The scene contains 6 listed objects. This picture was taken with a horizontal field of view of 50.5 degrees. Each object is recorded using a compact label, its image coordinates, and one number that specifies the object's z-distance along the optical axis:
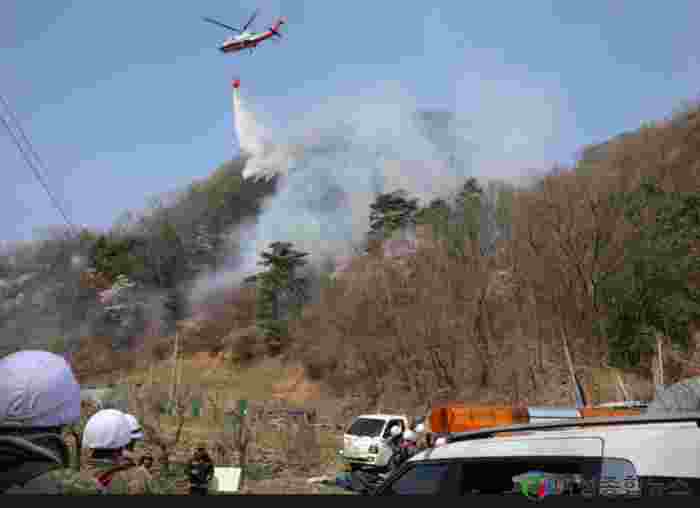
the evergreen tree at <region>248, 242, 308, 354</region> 72.75
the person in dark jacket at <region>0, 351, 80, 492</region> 2.36
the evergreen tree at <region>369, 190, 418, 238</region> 73.94
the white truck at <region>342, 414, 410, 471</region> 20.88
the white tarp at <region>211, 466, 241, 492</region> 12.45
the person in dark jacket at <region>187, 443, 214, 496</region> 12.10
